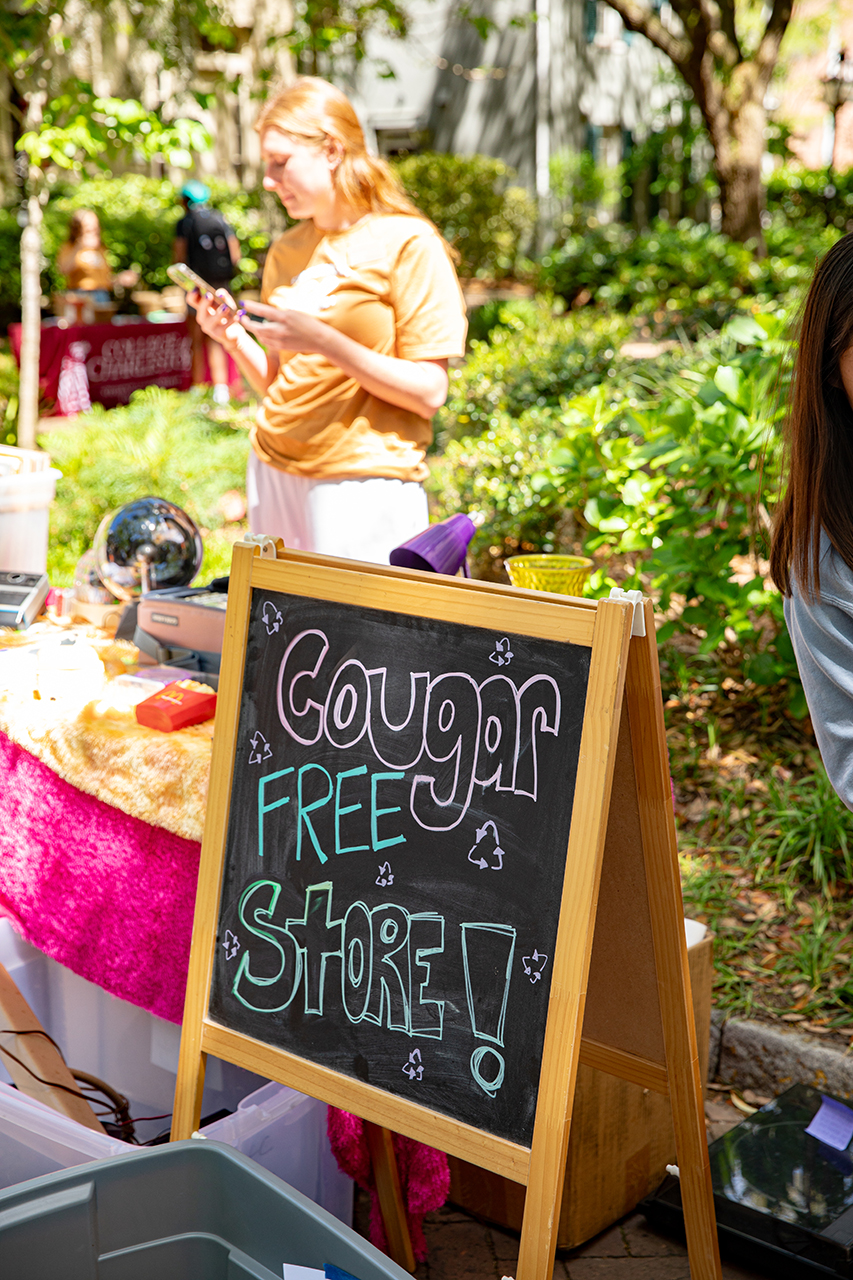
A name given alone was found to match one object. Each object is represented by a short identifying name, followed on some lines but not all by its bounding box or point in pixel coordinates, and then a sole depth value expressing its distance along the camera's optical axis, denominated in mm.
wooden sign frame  1394
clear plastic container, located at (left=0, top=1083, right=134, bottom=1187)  1739
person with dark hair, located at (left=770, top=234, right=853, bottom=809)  1539
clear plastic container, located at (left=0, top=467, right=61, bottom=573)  2805
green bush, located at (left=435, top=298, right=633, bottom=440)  5793
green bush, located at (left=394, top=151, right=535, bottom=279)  14000
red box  2096
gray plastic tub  1484
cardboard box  2039
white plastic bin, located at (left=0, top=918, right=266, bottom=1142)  2225
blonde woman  2566
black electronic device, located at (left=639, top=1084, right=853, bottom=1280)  1980
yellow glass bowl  2100
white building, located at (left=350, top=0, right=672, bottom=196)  17297
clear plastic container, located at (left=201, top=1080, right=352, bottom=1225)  1802
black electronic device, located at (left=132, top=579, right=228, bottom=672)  2379
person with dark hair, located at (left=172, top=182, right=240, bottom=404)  8735
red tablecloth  8359
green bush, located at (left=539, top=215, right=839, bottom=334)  8891
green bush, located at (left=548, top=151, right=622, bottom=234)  17172
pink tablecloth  2023
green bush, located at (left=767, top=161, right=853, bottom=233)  14870
